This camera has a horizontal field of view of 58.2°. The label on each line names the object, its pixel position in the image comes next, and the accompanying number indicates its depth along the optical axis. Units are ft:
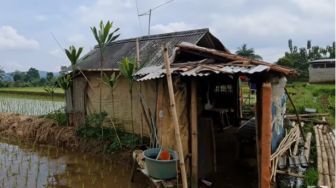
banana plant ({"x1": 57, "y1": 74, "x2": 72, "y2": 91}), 32.24
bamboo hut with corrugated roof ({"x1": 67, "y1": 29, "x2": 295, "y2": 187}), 15.69
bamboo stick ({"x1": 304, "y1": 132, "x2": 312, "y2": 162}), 22.01
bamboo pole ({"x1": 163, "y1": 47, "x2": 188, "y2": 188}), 13.02
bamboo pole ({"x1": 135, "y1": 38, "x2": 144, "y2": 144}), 26.72
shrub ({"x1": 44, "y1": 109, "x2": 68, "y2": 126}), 33.60
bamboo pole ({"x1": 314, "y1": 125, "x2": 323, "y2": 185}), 17.30
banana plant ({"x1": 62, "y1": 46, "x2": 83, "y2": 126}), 29.95
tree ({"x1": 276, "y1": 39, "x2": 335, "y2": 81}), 95.75
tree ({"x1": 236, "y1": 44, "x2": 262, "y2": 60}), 109.07
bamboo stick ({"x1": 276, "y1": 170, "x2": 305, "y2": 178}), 17.36
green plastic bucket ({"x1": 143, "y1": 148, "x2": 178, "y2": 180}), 16.72
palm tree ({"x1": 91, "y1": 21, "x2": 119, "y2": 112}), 27.84
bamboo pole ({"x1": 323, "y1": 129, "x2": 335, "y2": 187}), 18.11
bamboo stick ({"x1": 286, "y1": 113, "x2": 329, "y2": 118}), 36.65
